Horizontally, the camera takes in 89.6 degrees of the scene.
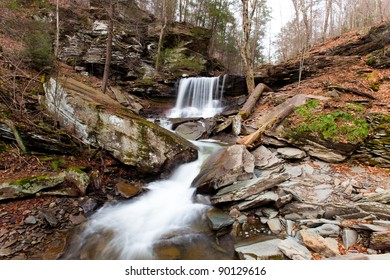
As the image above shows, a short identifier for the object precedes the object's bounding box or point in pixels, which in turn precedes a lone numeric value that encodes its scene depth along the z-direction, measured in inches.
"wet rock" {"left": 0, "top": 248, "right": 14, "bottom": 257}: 136.3
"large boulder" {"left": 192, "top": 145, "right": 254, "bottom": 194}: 207.0
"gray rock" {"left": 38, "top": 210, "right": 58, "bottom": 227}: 165.1
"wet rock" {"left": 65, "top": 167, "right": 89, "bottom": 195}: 200.5
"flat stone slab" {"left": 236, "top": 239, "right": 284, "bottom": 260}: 127.0
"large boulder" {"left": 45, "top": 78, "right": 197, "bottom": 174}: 239.1
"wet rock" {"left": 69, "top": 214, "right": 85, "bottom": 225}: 177.3
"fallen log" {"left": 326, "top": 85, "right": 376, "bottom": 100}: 277.4
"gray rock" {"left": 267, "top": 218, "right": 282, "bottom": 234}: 153.6
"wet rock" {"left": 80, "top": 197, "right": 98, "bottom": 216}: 190.4
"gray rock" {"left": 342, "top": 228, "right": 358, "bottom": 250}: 124.1
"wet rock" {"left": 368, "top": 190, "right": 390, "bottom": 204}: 147.6
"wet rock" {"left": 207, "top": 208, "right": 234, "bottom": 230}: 168.4
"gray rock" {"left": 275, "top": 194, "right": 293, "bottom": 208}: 167.9
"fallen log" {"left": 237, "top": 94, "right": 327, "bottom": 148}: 262.6
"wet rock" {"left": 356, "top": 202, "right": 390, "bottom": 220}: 134.6
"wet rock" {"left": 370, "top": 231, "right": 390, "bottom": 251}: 113.5
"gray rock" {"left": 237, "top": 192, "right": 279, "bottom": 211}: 173.0
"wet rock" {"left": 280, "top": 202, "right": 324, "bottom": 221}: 157.0
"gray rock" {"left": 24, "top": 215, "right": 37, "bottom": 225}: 160.6
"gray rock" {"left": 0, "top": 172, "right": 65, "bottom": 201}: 171.0
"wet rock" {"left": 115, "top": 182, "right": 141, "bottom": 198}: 216.7
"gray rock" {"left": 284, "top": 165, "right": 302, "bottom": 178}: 205.8
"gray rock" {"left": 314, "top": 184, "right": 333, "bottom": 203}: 170.6
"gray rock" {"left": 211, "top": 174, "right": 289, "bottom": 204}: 184.5
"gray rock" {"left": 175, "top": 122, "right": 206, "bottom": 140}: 358.3
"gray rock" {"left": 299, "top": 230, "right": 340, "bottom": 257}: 120.1
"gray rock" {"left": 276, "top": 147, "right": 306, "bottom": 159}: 229.5
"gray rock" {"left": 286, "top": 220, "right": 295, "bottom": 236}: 147.1
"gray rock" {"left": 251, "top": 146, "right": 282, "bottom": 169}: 230.8
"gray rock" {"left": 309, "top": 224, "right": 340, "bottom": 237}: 133.5
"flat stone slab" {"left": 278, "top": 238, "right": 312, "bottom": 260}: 121.4
